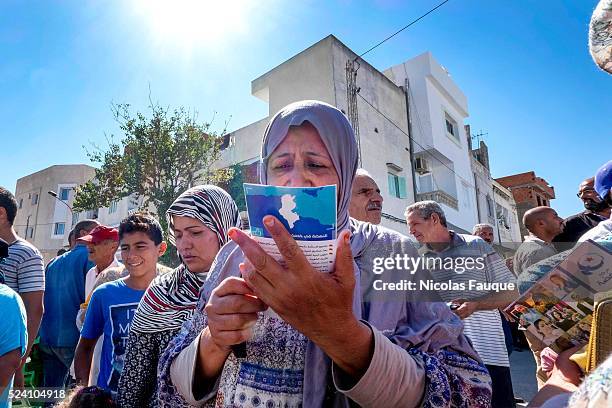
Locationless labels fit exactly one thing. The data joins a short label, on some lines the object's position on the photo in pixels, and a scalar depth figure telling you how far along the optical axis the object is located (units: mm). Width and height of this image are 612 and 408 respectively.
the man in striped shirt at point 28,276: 2912
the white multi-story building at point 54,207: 31750
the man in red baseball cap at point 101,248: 3795
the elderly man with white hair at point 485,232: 4942
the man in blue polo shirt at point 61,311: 3893
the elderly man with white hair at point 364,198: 3117
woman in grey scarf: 855
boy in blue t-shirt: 2326
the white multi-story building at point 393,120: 12383
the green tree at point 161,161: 12727
